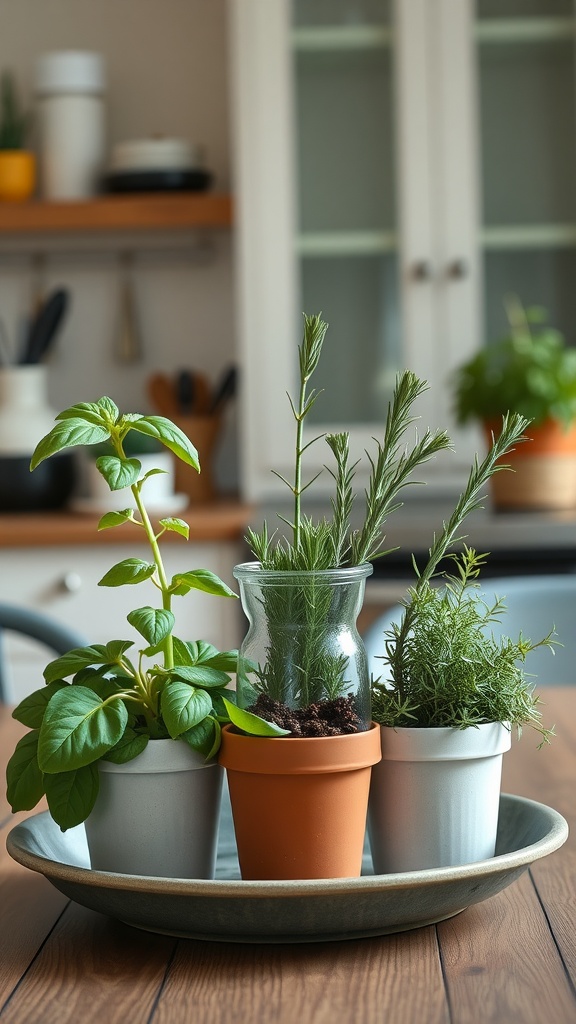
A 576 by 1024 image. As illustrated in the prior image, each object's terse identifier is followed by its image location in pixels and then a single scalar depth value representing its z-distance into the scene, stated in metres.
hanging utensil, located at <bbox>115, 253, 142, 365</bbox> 2.85
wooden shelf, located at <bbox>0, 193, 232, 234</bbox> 2.62
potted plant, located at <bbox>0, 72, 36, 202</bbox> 2.68
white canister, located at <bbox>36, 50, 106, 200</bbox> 2.69
